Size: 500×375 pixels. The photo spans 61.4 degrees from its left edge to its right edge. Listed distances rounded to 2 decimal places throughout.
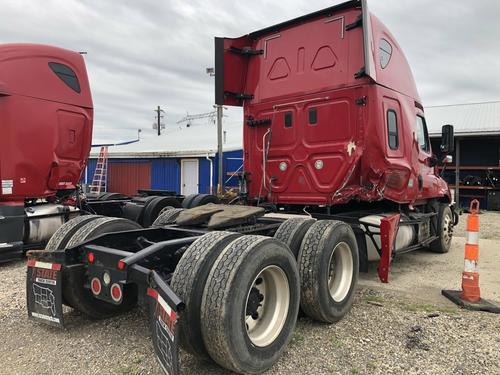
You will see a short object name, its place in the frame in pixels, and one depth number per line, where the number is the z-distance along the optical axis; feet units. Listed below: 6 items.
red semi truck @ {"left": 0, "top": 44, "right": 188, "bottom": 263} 20.99
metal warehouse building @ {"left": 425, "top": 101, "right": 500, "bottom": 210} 58.08
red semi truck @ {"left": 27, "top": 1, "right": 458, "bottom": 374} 9.21
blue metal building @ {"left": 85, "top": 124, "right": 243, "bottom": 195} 65.31
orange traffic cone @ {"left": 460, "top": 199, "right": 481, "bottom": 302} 15.66
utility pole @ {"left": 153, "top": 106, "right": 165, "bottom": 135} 153.07
